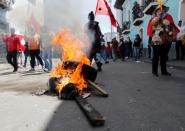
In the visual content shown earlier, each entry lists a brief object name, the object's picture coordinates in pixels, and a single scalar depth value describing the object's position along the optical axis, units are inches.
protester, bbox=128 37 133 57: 465.4
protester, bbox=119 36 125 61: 413.8
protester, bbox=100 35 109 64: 338.0
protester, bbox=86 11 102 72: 184.9
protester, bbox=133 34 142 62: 370.1
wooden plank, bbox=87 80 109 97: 100.5
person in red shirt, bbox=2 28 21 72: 226.9
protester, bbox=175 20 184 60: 285.4
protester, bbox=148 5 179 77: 155.8
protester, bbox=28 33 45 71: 221.3
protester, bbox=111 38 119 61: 417.8
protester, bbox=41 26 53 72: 211.0
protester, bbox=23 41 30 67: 285.7
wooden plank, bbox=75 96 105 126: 66.6
